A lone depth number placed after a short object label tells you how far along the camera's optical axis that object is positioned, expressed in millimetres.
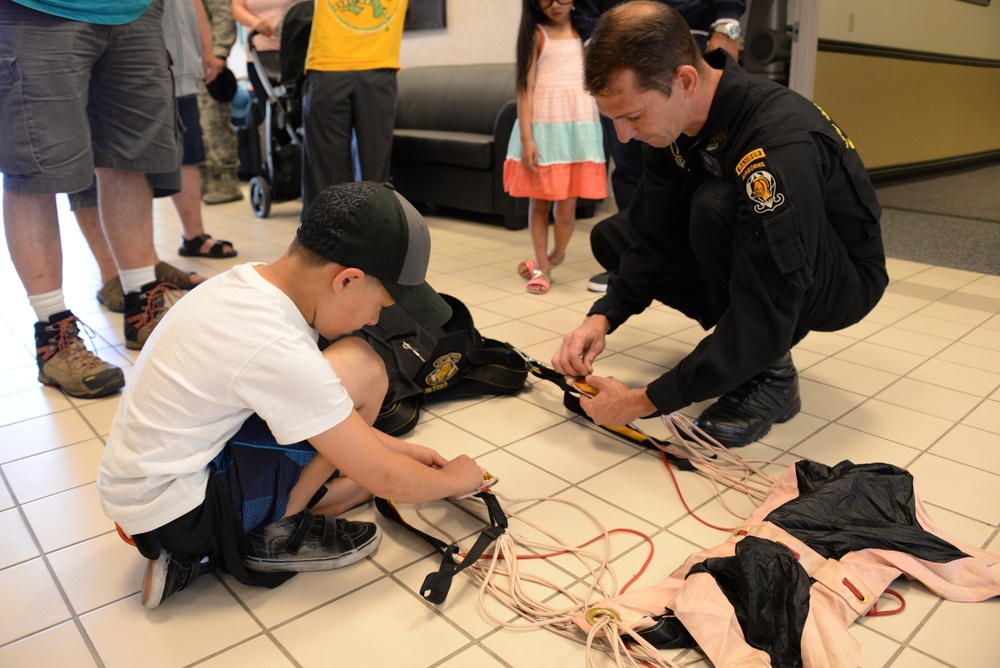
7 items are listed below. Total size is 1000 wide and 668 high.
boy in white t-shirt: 1025
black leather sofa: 3912
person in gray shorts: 1773
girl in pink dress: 2770
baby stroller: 3686
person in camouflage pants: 4832
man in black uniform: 1394
